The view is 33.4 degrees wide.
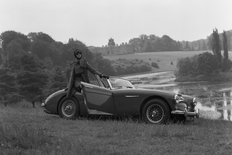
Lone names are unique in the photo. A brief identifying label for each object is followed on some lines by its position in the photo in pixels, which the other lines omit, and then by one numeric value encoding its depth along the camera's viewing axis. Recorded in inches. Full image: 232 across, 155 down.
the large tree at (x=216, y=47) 4401.8
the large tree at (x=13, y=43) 3016.7
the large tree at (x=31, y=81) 1643.1
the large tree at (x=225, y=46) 4468.5
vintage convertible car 356.8
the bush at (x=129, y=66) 3284.5
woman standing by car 398.3
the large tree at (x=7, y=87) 1612.9
